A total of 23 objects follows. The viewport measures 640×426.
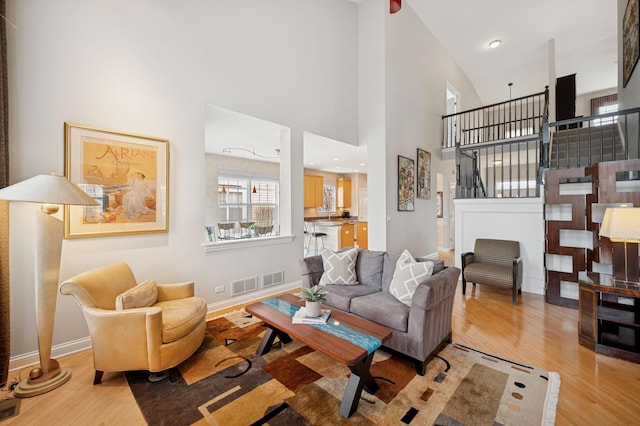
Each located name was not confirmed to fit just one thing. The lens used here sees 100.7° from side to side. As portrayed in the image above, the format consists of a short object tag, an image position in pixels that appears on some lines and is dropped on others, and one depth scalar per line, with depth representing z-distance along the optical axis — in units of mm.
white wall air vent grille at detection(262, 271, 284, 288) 3957
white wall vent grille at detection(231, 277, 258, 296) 3604
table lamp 2090
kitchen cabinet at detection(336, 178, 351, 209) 10219
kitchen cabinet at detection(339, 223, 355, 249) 7473
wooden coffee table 1693
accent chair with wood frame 3654
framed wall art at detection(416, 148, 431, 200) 6204
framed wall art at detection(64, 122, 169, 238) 2465
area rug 1658
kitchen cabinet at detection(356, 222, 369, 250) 7566
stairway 4441
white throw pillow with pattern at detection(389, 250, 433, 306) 2420
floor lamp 1878
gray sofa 2115
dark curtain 2041
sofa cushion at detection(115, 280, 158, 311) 2072
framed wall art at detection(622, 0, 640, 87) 3197
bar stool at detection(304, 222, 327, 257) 7579
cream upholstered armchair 1950
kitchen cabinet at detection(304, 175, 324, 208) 8867
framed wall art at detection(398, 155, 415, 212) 5512
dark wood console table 2270
